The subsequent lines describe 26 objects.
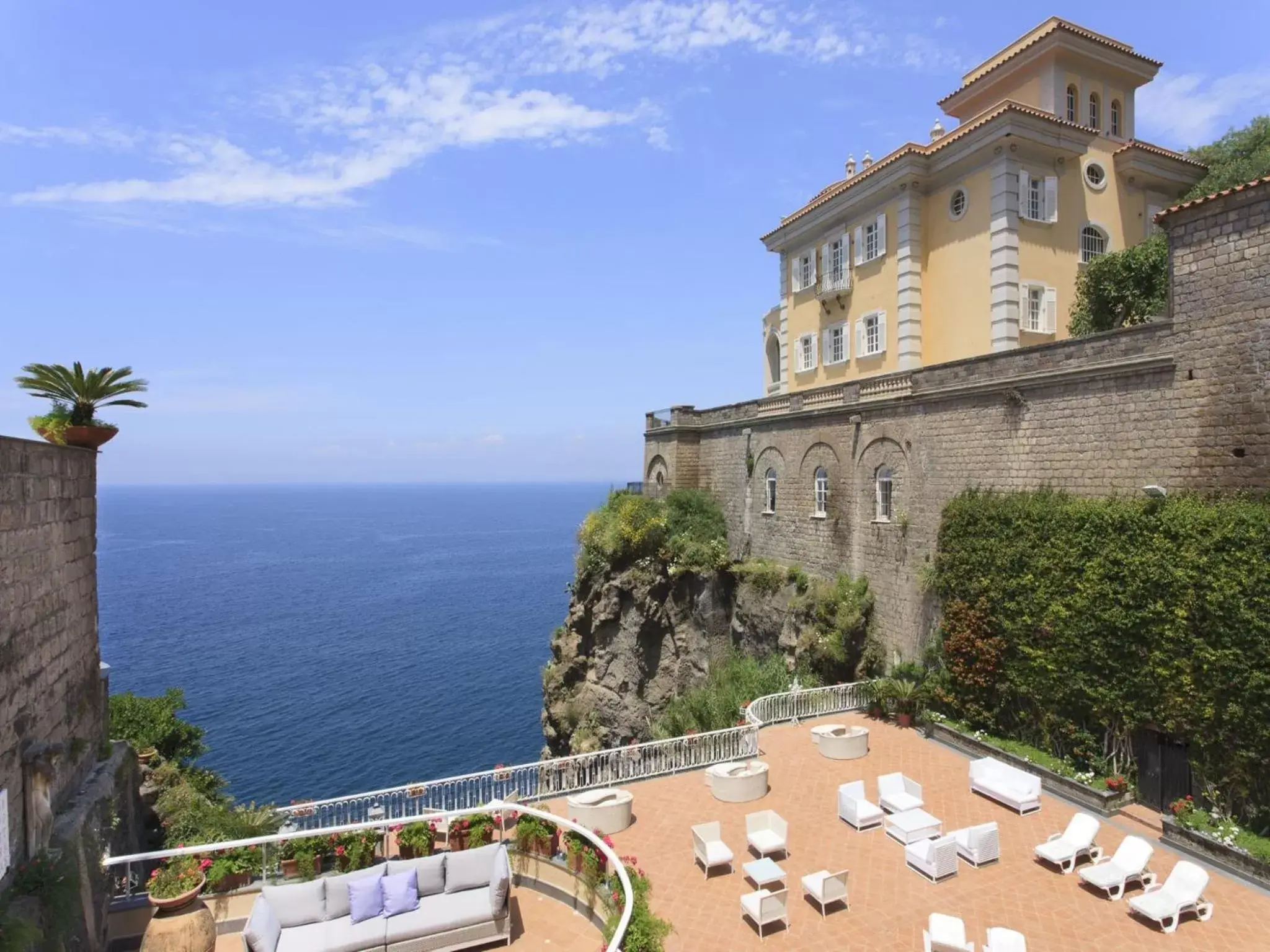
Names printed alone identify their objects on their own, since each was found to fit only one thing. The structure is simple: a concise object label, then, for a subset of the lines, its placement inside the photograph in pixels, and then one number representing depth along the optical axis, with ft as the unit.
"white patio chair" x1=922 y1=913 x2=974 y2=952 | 29.71
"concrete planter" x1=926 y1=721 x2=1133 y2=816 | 44.34
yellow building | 67.26
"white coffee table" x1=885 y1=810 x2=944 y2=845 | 40.47
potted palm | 37.99
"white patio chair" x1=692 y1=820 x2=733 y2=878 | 37.73
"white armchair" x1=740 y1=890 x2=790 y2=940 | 32.76
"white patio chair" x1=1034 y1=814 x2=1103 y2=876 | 37.55
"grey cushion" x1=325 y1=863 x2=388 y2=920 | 31.09
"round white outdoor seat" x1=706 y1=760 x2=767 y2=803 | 47.14
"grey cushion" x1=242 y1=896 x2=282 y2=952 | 28.58
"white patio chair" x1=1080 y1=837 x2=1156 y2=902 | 35.14
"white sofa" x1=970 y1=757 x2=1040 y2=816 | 44.39
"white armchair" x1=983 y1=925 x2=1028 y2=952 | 28.76
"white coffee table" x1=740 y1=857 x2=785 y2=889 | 35.24
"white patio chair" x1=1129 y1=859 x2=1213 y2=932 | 32.58
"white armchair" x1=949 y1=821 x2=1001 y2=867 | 38.22
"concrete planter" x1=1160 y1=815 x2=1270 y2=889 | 36.06
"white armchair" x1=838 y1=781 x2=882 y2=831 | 42.65
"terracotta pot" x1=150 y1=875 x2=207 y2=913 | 30.89
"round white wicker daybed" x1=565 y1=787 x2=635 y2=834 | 42.32
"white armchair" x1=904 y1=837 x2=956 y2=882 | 36.94
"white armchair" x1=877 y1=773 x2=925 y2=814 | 43.52
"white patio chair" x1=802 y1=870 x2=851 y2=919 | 34.40
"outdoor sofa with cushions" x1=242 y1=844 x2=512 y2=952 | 29.66
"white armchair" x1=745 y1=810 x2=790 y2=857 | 38.75
